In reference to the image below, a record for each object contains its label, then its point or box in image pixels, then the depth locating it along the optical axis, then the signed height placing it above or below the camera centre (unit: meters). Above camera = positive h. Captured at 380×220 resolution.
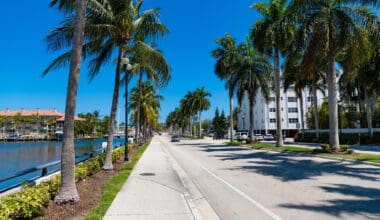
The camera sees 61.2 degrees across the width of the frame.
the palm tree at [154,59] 14.98 +3.54
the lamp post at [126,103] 18.50 +1.99
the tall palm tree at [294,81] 42.81 +7.27
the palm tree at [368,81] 33.54 +5.79
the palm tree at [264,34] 32.41 +10.26
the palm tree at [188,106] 90.81 +8.19
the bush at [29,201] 5.86 -1.31
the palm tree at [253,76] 41.00 +7.39
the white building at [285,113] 92.71 +5.84
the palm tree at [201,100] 88.06 +9.27
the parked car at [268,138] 62.62 -0.90
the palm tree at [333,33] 20.45 +6.51
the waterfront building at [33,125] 139.80 +4.77
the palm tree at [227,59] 43.44 +10.53
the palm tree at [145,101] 55.84 +5.97
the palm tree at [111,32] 12.33 +4.69
